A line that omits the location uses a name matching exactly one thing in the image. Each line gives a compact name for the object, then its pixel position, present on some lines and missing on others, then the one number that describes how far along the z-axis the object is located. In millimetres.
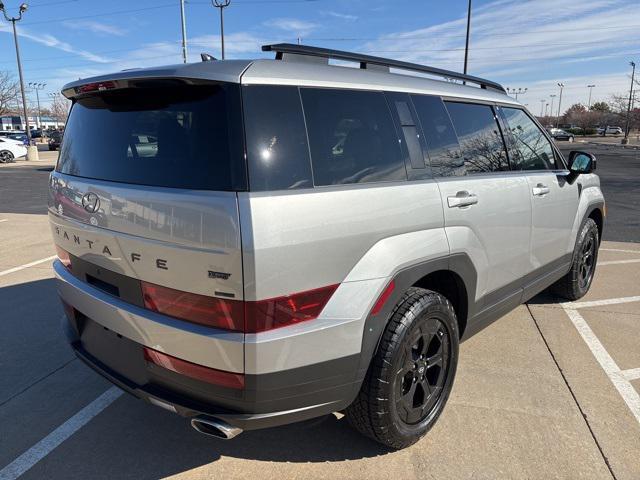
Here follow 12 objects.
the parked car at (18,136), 45644
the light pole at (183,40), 28047
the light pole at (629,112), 49356
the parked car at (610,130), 87062
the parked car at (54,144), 37812
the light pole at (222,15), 27516
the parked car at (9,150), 26766
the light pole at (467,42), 26498
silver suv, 1897
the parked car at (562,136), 65675
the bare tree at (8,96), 53656
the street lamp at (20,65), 27000
